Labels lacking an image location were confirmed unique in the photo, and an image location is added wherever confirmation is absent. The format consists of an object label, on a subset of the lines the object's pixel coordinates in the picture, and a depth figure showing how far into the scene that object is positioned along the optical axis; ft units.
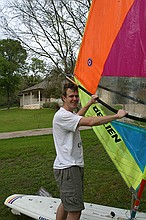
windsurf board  9.96
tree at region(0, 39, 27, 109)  141.20
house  128.84
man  7.53
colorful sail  7.70
